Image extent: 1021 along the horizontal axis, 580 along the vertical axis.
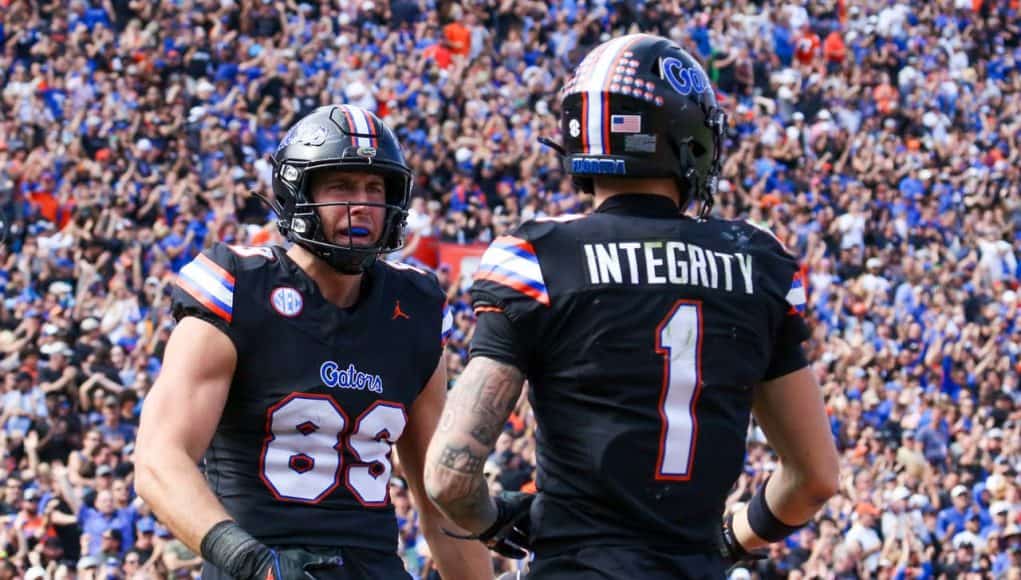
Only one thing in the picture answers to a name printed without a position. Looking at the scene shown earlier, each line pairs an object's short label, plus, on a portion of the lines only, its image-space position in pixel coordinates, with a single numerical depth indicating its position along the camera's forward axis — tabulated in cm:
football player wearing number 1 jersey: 698
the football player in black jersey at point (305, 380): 853
